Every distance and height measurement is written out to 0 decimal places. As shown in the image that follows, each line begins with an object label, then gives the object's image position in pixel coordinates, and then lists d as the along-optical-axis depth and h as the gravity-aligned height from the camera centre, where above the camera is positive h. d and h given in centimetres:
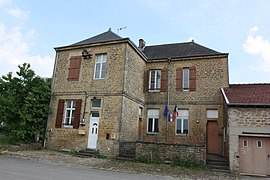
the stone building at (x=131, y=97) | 1201 +188
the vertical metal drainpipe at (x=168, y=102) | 1383 +171
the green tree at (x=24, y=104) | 1216 +99
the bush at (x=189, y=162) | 946 -151
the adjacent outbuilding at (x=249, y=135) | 921 -12
